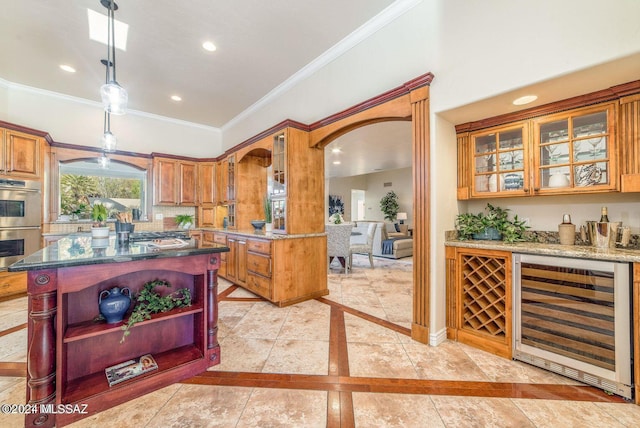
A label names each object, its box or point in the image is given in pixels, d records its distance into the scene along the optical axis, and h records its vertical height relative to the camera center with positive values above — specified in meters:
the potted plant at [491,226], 2.52 -0.10
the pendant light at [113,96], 2.28 +1.07
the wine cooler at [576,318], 1.73 -0.77
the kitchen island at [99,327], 1.44 -0.72
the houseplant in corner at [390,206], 10.81 +0.40
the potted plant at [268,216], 3.90 -0.01
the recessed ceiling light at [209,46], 3.18 +2.13
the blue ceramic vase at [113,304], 1.66 -0.58
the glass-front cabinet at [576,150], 2.01 +0.55
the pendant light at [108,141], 3.64 +1.06
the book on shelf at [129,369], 1.70 -1.07
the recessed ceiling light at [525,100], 2.11 +0.97
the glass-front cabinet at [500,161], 2.41 +0.55
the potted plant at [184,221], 5.39 -0.12
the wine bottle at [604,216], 2.03 +0.00
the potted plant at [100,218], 2.23 -0.02
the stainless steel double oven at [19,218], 3.56 -0.04
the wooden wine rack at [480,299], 2.23 -0.78
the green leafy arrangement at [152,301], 1.71 -0.64
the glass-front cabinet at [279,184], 3.55 +0.46
